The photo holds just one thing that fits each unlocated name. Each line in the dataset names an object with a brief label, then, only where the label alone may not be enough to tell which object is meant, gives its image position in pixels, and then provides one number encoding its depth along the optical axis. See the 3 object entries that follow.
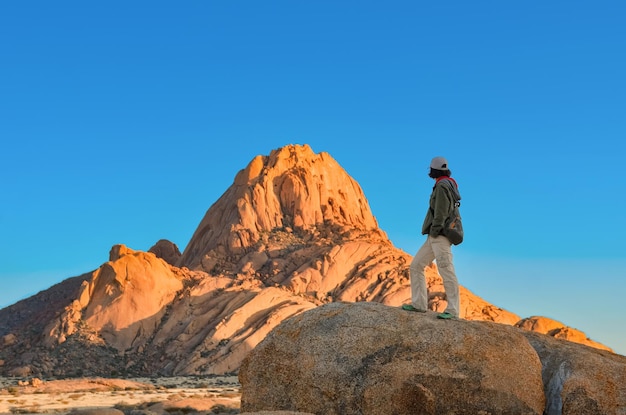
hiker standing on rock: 14.17
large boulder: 12.96
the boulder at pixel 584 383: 13.44
